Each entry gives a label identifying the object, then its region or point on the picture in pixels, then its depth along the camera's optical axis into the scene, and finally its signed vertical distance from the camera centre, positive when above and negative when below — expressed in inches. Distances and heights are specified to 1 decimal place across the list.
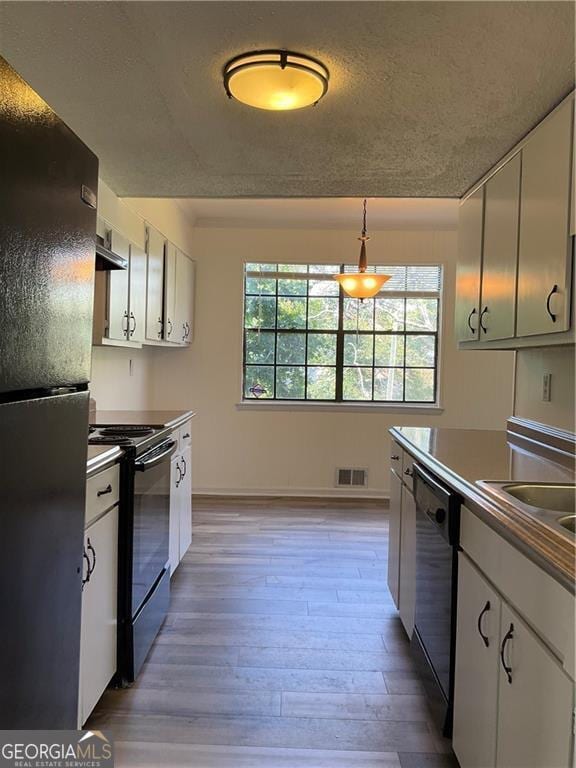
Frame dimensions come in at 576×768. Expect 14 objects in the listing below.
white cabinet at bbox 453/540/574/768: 40.5 -28.7
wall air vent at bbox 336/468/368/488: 203.6 -39.9
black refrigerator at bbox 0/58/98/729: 36.4 -2.2
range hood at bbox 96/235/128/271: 80.2 +18.8
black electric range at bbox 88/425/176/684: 81.0 -28.8
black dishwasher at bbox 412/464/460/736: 66.2 -29.6
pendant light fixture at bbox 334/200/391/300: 145.3 +27.9
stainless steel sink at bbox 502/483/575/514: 65.0 -14.3
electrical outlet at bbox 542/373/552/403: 99.1 -0.7
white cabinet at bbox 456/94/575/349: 70.8 +23.1
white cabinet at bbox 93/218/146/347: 108.7 +17.3
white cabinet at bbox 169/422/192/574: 115.6 -30.7
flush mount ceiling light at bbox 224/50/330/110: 63.5 +38.2
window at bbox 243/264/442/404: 206.8 +14.4
